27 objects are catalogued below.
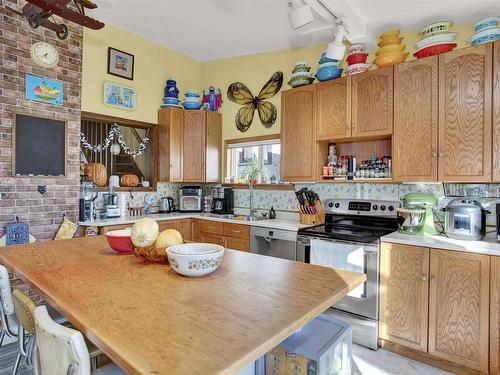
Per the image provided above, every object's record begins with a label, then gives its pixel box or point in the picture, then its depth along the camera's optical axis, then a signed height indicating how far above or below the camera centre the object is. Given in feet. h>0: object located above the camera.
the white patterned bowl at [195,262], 3.86 -0.96
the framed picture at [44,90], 9.56 +2.96
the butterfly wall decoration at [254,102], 12.76 +3.63
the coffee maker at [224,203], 13.87 -0.78
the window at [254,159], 13.04 +1.18
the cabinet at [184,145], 13.17 +1.71
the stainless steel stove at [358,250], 8.15 -1.75
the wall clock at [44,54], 9.64 +4.07
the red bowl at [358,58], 9.73 +4.05
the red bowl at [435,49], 8.27 +3.72
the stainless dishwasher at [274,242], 9.84 -1.85
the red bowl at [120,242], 5.13 -0.95
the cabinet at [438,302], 6.88 -2.71
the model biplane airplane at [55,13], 4.91 +2.88
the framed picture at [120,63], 11.90 +4.73
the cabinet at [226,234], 11.10 -1.82
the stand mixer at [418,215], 8.48 -0.74
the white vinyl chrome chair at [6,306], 4.82 -1.94
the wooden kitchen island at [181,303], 2.24 -1.18
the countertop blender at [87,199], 10.71 -0.52
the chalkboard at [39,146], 9.37 +1.17
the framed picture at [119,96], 11.85 +3.47
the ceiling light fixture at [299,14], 7.64 +4.27
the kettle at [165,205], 13.70 -0.88
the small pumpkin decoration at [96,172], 11.65 +0.45
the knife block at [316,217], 10.83 -1.06
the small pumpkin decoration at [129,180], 12.87 +0.18
